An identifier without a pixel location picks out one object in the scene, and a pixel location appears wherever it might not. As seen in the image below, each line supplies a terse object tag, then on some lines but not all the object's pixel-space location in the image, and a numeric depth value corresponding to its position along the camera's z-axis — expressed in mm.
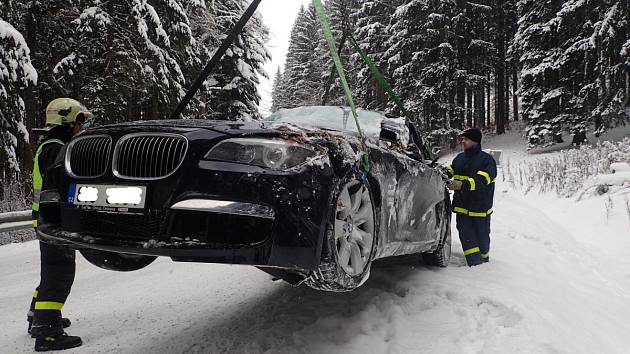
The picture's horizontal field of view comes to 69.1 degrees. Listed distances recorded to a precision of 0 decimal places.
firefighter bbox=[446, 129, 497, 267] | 4953
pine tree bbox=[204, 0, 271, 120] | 20297
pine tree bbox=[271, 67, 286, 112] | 47469
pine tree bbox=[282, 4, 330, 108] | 37469
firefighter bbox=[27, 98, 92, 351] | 3074
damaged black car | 2109
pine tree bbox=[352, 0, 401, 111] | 25828
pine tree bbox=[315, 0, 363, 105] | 29267
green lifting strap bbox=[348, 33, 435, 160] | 3906
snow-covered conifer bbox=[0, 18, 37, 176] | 7934
